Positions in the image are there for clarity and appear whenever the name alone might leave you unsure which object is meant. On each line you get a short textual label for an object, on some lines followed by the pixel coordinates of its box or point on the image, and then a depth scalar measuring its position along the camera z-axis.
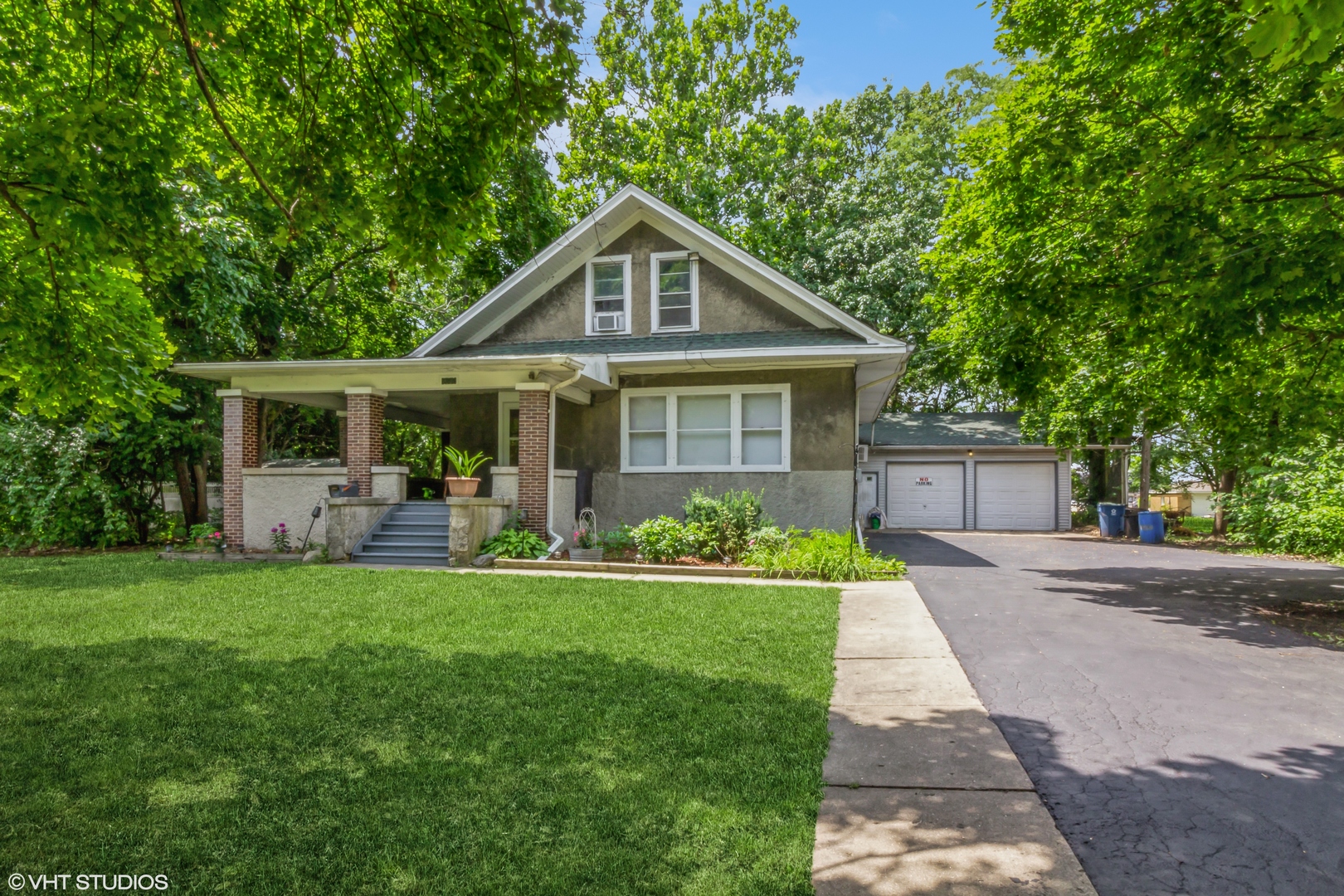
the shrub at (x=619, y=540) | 11.48
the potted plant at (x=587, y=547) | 11.45
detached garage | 22.67
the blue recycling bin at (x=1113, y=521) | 20.22
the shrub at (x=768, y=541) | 10.67
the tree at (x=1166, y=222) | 6.31
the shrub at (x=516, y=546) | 11.03
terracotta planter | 11.02
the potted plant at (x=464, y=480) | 11.05
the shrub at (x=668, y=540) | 10.91
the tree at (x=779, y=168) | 23.14
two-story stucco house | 11.84
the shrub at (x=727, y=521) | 10.93
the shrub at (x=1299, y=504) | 12.61
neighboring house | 28.23
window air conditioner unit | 13.86
